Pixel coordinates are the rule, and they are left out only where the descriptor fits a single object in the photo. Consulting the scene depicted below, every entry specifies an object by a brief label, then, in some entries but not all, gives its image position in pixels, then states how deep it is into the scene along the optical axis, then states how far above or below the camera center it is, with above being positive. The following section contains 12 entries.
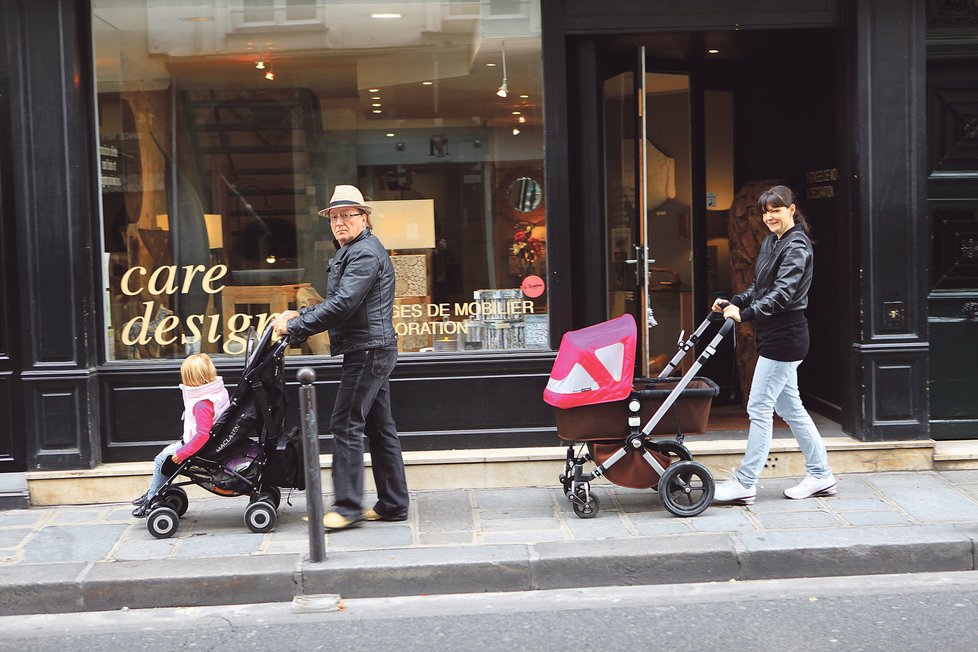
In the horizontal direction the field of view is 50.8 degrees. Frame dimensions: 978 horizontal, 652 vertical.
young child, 6.05 -0.78
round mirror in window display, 7.56 +0.53
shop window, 7.51 +0.77
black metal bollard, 5.48 -1.02
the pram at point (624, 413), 6.07 -0.90
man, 6.17 -0.43
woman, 6.29 -0.47
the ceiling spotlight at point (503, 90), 7.57 +1.30
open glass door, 8.16 +0.46
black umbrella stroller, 6.04 -1.07
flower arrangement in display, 7.57 +0.15
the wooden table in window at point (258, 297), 7.61 -0.16
